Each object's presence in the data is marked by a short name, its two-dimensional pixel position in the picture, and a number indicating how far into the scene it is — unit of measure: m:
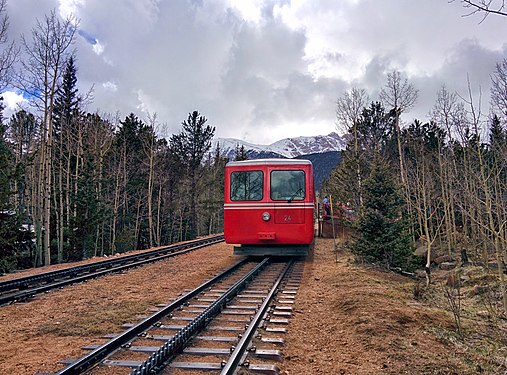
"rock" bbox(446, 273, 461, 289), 9.69
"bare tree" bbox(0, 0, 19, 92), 14.60
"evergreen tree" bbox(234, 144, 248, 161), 46.44
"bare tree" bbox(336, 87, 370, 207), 23.93
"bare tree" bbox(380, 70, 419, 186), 22.97
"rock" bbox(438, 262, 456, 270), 13.30
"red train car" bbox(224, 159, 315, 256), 11.27
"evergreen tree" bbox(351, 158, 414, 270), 10.49
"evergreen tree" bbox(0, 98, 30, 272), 14.85
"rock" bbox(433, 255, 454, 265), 14.23
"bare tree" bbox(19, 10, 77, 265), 17.23
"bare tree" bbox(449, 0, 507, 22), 3.85
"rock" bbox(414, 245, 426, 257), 13.70
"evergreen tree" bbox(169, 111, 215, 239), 37.06
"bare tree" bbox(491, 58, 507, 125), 9.60
